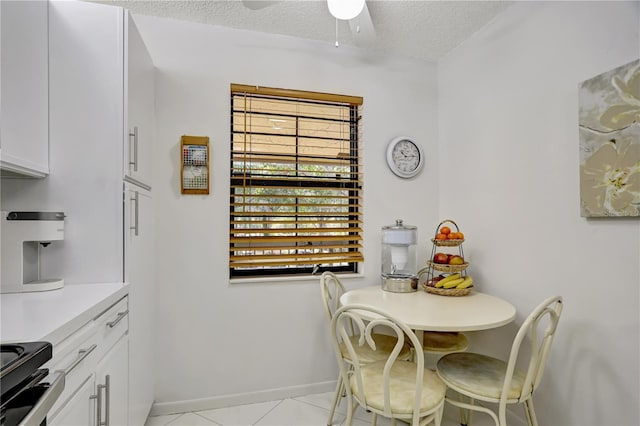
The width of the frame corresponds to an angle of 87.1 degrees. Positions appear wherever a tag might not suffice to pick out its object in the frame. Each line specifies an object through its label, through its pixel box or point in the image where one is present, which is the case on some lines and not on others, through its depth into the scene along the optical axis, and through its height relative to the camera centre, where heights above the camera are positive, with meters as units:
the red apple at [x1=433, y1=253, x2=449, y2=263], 2.16 -0.28
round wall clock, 2.64 +0.46
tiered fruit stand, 2.10 -0.34
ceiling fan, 1.62 +1.02
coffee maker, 1.41 -0.11
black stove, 0.67 -0.36
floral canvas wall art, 1.45 +0.33
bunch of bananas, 2.12 -0.43
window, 2.39 +0.24
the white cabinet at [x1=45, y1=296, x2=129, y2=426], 1.01 -0.56
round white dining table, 1.55 -0.50
